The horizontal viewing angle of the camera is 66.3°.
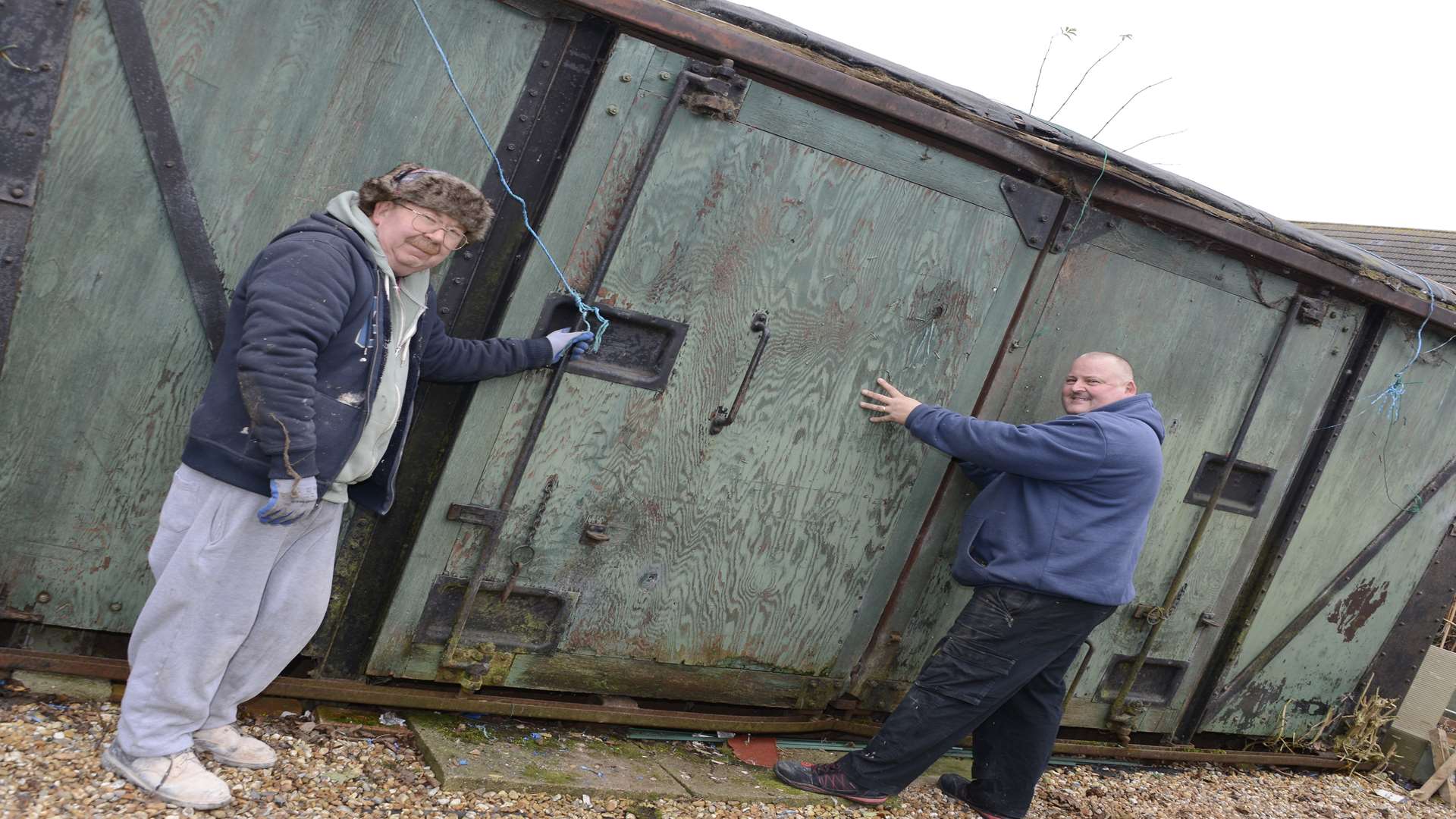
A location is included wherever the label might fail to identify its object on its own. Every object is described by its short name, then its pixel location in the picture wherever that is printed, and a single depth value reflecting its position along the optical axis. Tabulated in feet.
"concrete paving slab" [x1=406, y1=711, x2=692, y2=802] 11.87
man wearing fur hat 9.30
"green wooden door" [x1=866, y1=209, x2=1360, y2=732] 15.12
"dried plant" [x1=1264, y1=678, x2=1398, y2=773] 20.92
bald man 13.21
